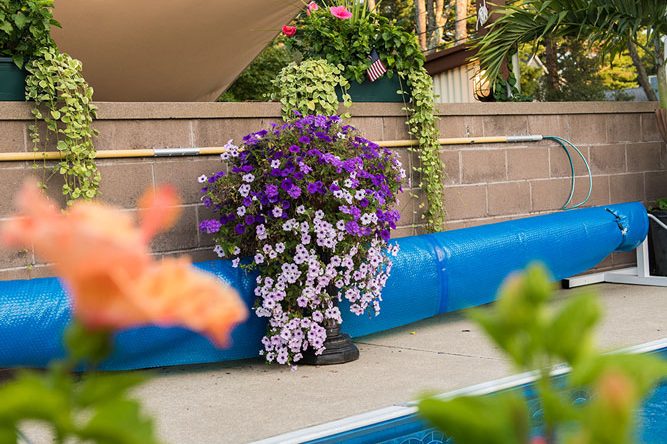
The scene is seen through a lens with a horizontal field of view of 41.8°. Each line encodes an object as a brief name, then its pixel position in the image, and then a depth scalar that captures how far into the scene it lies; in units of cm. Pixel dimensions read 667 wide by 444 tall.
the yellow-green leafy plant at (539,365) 31
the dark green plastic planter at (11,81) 399
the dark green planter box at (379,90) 512
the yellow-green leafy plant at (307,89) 470
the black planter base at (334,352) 412
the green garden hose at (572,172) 618
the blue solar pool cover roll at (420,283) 359
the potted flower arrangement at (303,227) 394
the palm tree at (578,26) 617
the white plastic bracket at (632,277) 608
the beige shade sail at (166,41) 627
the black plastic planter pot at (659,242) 617
